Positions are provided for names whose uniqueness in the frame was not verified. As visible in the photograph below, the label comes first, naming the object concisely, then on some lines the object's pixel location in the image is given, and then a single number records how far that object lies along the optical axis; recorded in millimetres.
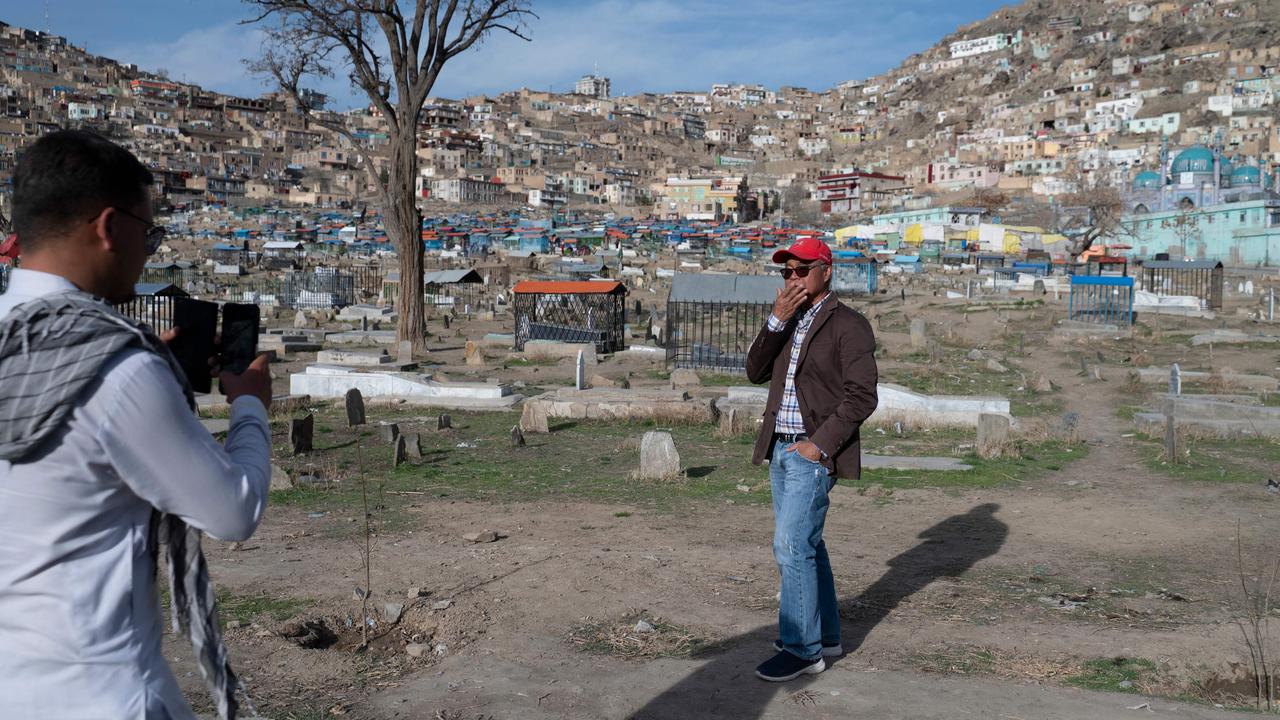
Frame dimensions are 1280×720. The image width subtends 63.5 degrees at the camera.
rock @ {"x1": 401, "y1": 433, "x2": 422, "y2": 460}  10438
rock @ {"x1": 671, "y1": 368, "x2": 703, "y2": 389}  16809
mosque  54875
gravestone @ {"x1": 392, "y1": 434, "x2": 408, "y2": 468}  9969
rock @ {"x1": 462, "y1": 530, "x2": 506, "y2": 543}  6742
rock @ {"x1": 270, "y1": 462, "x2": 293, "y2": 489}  8555
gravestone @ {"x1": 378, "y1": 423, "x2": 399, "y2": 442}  11180
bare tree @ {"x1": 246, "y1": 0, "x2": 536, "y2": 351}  20141
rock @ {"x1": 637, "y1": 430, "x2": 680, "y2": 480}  9156
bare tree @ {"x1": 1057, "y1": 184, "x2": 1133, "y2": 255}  60000
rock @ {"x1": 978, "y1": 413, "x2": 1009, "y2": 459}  10477
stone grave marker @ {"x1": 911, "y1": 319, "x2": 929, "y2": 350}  23234
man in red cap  4219
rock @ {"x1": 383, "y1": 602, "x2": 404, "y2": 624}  5203
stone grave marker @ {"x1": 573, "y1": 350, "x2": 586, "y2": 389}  14648
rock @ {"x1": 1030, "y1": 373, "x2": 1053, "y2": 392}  16469
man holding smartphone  1702
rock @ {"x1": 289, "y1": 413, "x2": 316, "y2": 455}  10602
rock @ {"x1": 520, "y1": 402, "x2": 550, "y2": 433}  12320
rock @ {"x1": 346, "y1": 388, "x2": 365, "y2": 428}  12484
